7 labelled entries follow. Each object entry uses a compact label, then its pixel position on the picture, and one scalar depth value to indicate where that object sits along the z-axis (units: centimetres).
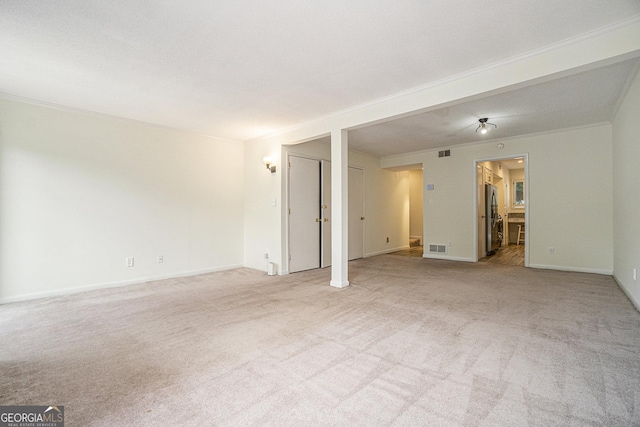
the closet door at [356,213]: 675
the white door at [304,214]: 536
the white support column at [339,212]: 423
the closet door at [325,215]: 589
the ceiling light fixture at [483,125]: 471
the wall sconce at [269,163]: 526
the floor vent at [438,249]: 678
